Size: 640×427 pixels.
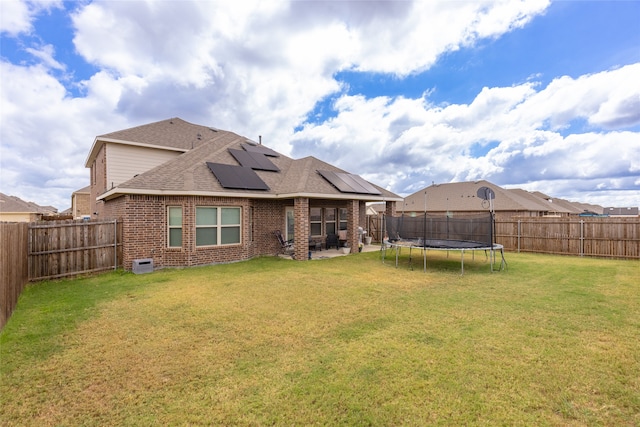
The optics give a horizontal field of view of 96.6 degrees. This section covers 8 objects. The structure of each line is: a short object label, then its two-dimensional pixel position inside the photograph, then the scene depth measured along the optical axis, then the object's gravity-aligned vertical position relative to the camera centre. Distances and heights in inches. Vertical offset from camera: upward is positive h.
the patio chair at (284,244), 514.4 -49.2
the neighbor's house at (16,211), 1181.7 +30.8
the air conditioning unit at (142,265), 375.2 -63.1
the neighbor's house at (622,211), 2202.4 +42.0
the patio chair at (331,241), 584.7 -49.4
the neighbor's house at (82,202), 1250.6 +72.1
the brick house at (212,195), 399.5 +35.5
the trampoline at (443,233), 400.5 -27.5
